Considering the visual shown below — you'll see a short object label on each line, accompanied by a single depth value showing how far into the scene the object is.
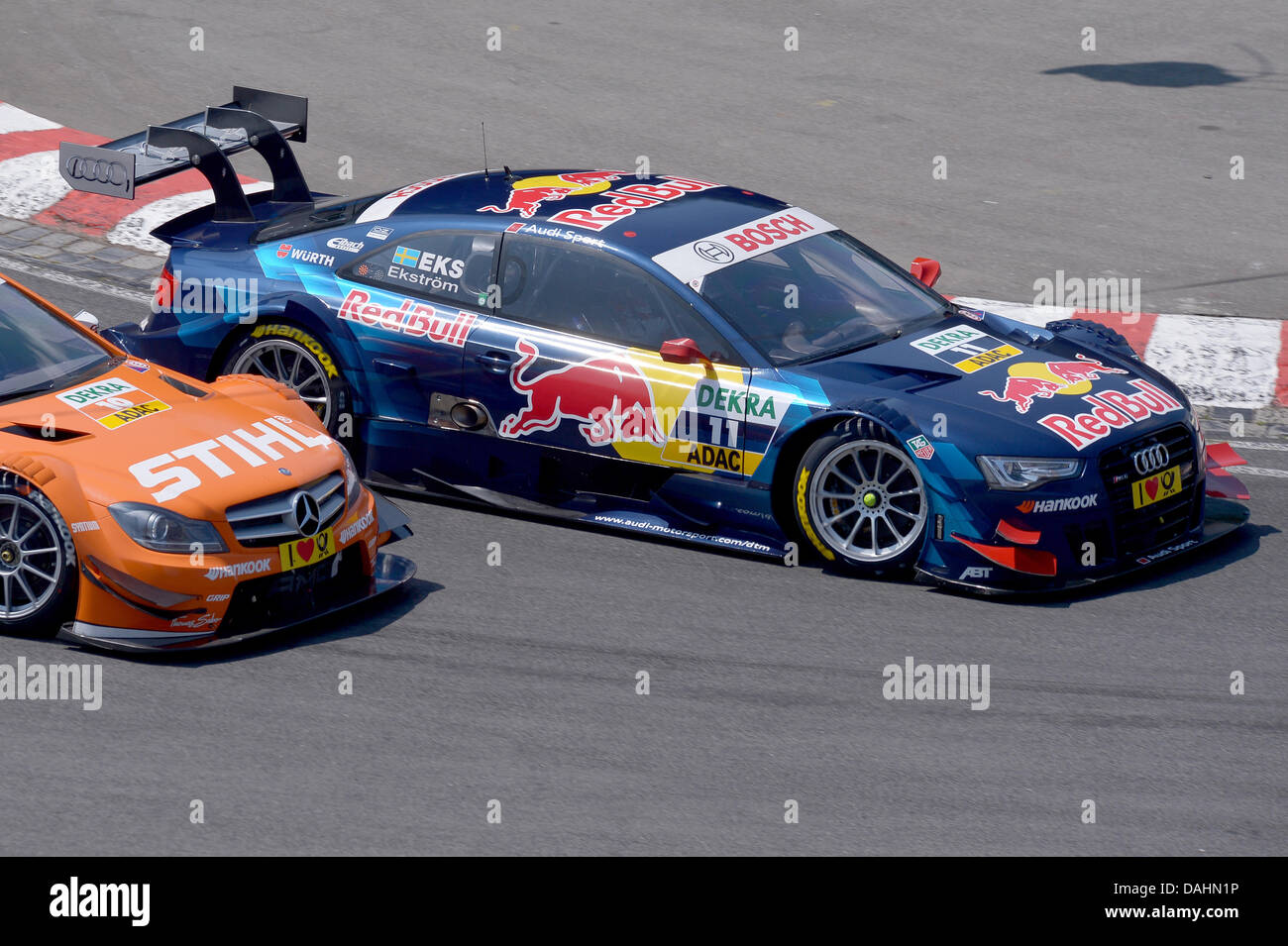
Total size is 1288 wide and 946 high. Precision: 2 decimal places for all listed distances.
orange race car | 12.00
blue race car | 13.39
